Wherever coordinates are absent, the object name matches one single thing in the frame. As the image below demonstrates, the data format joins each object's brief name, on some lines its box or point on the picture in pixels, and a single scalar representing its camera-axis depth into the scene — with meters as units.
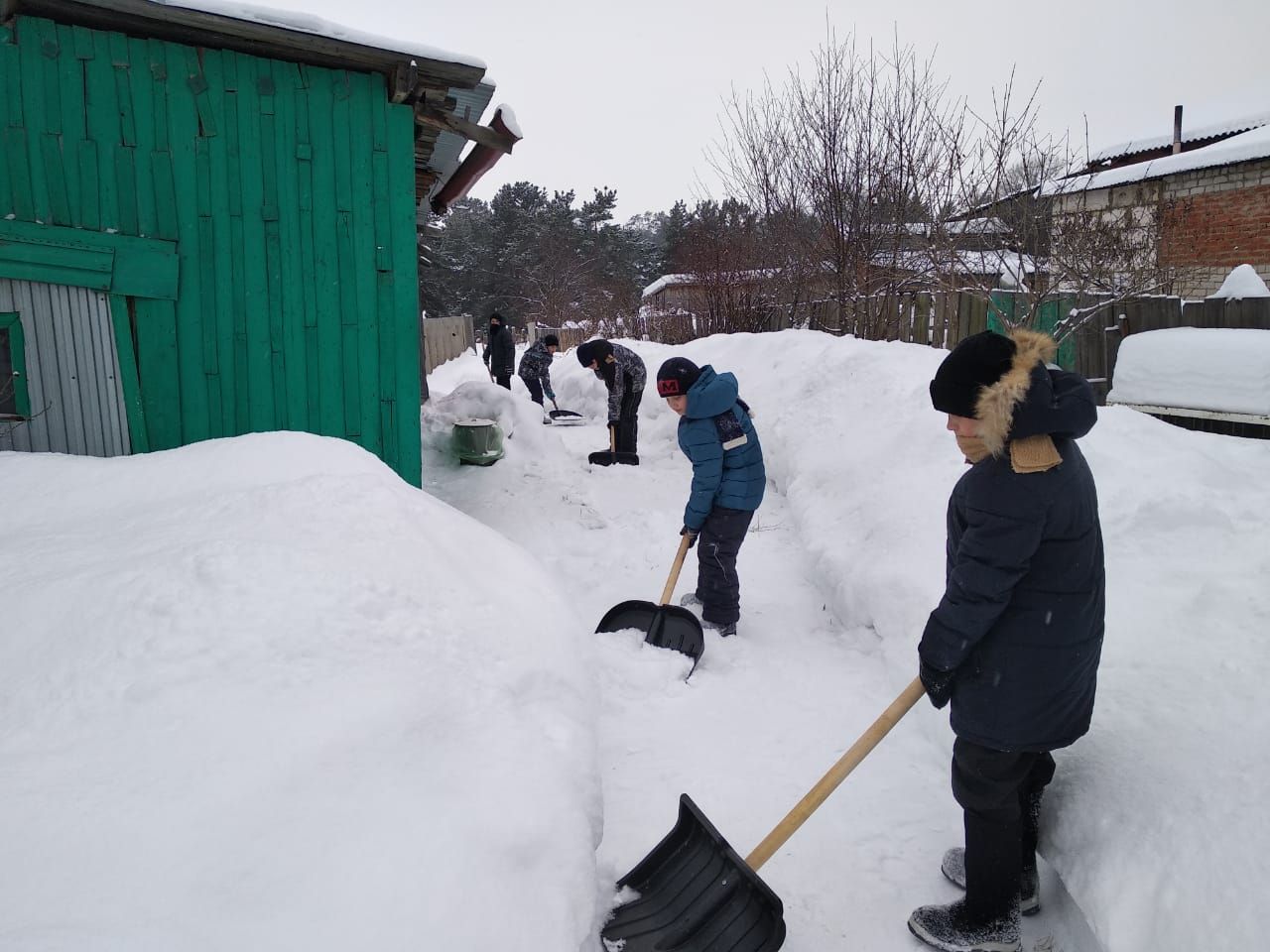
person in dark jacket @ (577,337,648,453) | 7.47
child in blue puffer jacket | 4.06
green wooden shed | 4.21
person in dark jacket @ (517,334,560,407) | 11.39
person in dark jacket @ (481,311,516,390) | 13.04
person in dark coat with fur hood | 1.86
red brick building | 12.59
